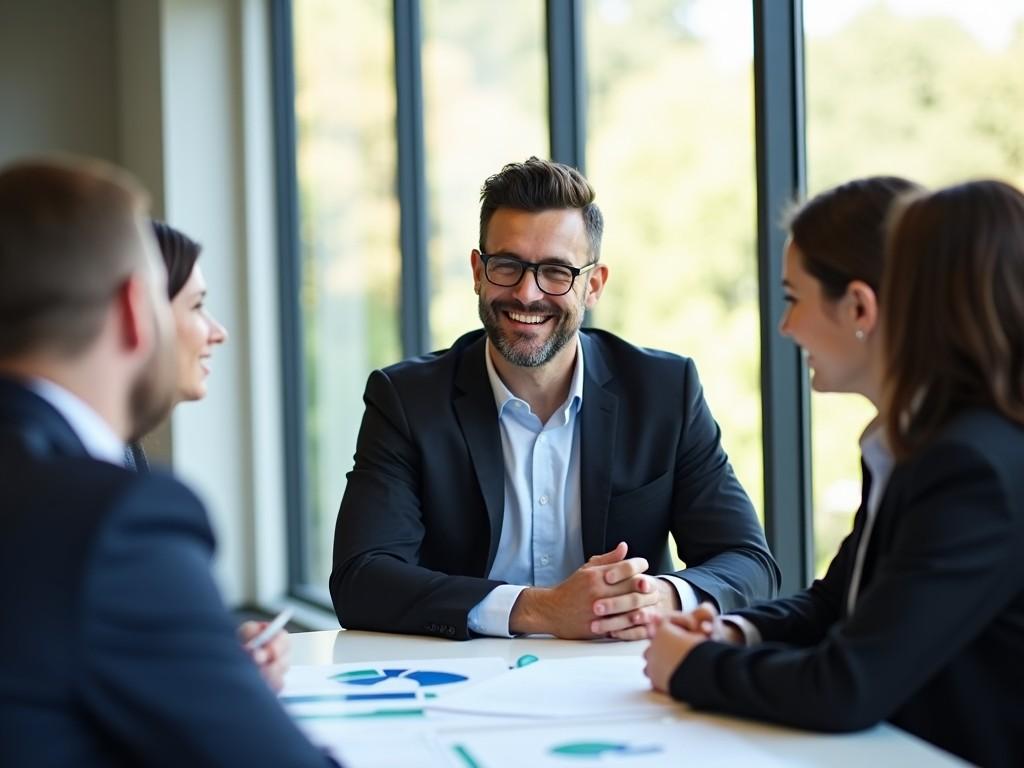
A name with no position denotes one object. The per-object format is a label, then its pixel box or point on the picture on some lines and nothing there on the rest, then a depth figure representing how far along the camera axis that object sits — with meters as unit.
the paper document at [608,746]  2.39
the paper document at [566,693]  2.51
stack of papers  2.41
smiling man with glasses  3.06
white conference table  2.40
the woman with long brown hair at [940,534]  2.41
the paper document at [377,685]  2.54
